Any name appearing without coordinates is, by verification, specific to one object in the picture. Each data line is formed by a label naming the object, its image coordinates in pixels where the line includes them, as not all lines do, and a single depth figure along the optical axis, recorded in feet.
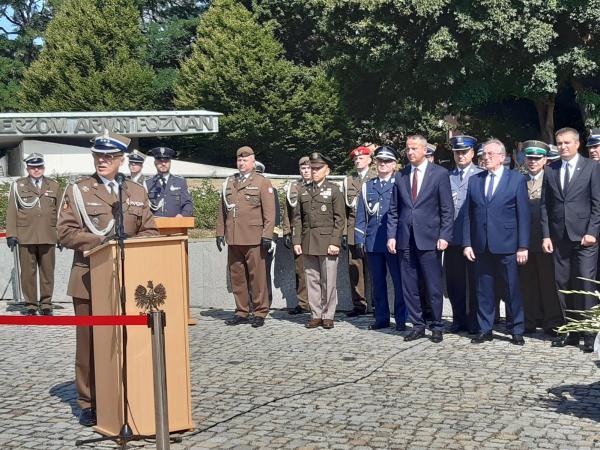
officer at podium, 22.61
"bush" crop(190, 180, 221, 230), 60.70
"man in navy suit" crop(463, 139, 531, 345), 31.42
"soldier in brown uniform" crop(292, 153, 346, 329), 35.60
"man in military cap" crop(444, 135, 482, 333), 33.14
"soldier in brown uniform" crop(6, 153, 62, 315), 40.81
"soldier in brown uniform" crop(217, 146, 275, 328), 36.32
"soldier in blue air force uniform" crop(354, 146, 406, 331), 34.50
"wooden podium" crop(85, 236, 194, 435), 20.52
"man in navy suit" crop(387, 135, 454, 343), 32.42
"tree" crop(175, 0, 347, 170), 140.15
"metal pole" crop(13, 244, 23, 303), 43.39
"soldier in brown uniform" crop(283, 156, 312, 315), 38.45
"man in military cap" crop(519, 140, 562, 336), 32.48
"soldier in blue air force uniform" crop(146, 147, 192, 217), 37.68
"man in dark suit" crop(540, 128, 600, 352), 29.94
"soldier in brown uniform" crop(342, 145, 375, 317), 37.60
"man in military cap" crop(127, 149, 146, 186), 39.25
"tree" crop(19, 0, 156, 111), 146.20
